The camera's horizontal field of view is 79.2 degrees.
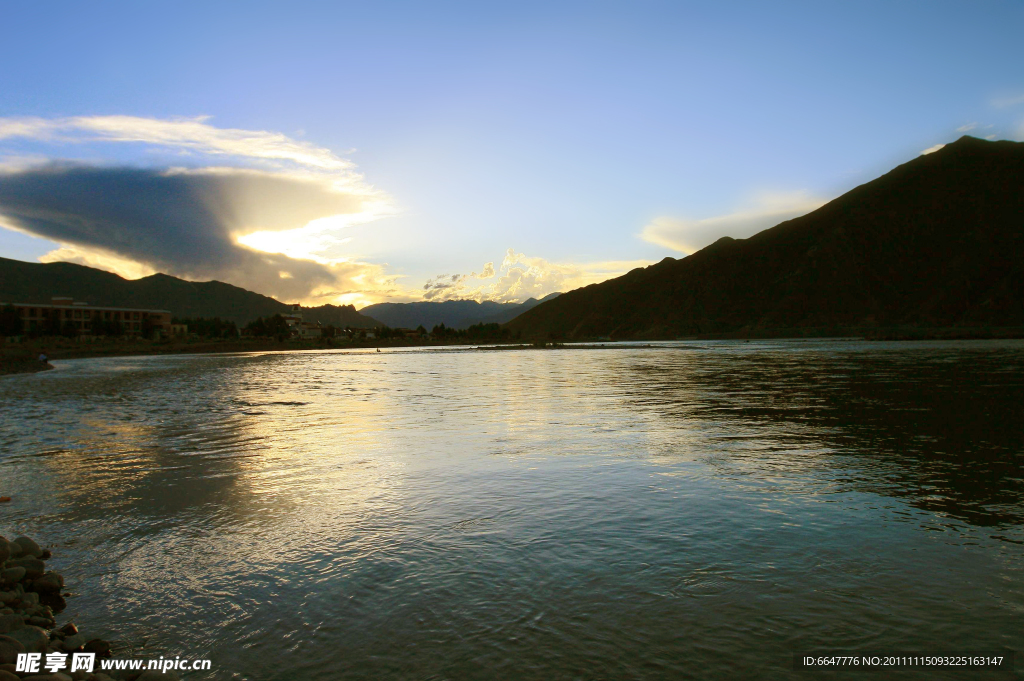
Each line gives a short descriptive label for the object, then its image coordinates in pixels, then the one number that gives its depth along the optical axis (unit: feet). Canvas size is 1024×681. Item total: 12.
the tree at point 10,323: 399.85
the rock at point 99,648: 21.48
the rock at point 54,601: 25.53
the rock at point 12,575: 26.08
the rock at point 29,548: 29.84
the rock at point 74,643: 21.57
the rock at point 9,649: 19.89
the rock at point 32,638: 21.07
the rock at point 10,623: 21.93
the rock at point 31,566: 27.43
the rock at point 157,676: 19.36
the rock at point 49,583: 26.73
